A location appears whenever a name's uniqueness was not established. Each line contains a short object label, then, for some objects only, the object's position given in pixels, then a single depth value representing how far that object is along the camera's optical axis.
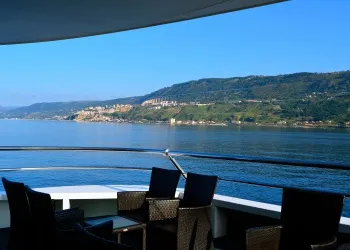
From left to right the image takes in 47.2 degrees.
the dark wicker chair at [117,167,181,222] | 3.86
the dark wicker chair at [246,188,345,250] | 2.52
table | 2.98
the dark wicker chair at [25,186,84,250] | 2.53
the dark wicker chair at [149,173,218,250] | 3.20
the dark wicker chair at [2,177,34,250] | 2.80
